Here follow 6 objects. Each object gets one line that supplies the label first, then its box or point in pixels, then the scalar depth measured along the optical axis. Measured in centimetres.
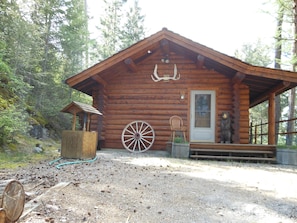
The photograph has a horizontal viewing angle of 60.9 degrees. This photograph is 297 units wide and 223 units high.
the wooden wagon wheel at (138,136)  889
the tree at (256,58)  2051
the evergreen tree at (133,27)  2468
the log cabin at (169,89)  850
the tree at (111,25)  2528
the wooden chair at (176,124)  837
